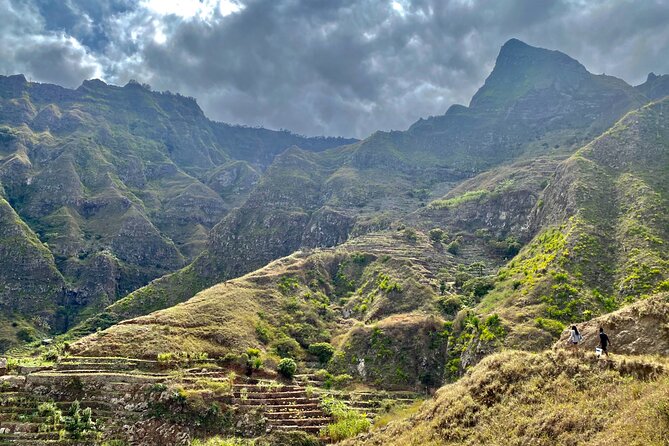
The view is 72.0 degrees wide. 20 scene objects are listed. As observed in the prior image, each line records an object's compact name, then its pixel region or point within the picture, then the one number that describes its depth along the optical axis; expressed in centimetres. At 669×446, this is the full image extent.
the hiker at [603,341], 2584
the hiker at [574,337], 2905
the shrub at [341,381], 6559
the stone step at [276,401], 5356
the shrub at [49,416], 4512
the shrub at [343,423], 4850
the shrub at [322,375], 6675
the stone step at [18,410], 4662
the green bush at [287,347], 7162
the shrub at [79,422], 4544
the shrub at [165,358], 5700
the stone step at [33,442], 4356
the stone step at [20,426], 4478
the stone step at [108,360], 5522
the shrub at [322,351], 7269
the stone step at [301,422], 5141
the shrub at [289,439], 4922
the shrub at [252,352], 6571
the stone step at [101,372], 5181
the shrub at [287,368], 6506
